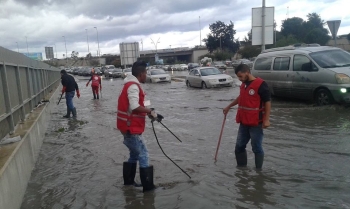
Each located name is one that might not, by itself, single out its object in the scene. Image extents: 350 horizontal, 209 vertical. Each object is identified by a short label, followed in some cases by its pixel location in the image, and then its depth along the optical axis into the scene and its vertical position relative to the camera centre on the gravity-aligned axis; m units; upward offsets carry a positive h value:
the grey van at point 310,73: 10.19 -0.65
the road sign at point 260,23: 16.44 +1.40
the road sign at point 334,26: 12.71 +0.90
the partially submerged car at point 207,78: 21.16 -1.34
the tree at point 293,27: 82.25 +6.03
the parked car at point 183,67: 68.18 -2.00
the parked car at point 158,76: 30.28 -1.59
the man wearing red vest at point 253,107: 5.24 -0.77
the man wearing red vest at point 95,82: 19.55 -1.22
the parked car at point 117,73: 51.98 -2.05
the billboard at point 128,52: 49.24 +0.88
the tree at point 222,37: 94.44 +4.74
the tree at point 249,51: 74.19 +0.60
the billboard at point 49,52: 75.75 +1.92
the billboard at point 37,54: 86.31 +1.83
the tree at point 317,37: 63.00 +2.65
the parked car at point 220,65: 52.97 -1.48
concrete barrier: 4.16 -1.47
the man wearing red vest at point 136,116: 4.71 -0.77
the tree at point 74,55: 131.75 +1.95
